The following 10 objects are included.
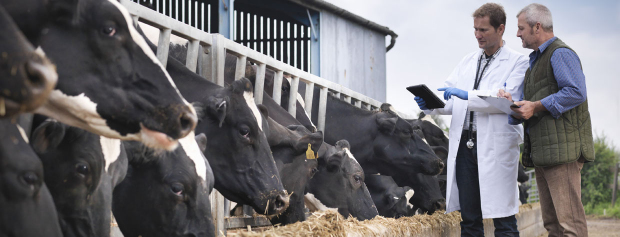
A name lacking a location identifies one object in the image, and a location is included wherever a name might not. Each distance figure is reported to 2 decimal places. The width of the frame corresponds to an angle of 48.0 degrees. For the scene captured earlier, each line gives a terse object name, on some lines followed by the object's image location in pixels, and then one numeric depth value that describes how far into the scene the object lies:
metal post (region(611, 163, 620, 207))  21.94
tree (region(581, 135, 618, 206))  23.84
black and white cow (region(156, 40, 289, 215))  4.20
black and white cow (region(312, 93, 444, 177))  7.41
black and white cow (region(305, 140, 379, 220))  6.07
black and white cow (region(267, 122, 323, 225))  5.17
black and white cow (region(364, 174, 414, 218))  7.85
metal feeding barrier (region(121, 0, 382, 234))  4.52
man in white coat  4.71
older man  4.22
